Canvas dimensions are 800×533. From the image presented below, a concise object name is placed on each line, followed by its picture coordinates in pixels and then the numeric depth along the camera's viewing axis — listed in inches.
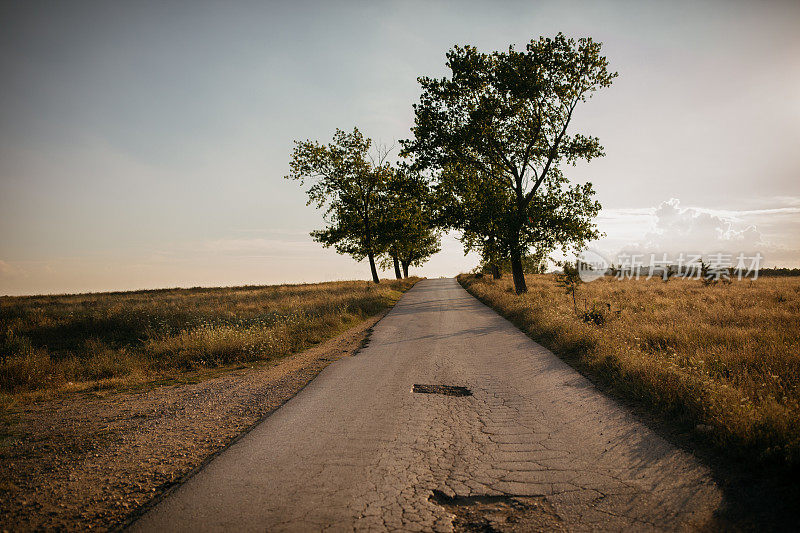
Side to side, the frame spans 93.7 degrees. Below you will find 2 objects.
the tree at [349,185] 1302.9
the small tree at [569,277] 570.3
